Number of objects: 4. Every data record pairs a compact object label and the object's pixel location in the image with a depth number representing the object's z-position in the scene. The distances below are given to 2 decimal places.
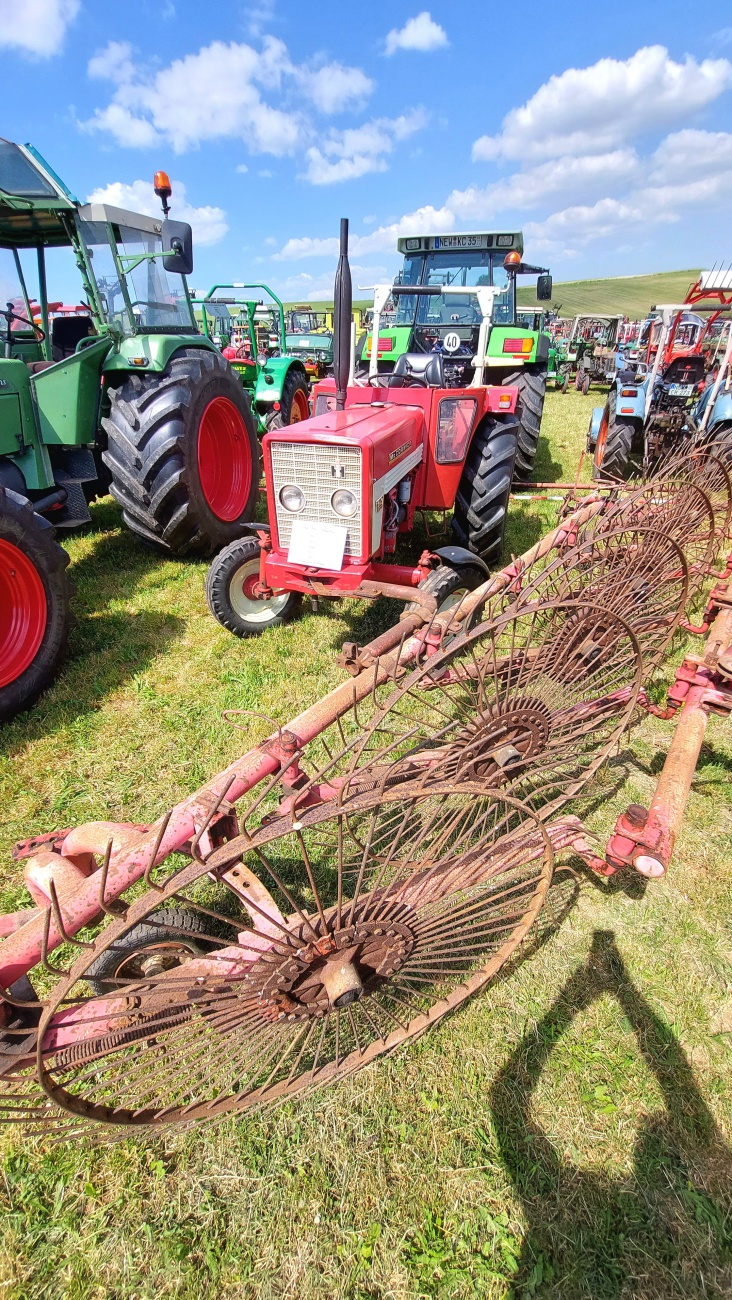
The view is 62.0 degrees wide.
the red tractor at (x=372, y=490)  2.95
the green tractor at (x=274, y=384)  7.25
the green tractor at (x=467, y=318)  5.88
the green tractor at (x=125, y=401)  4.18
